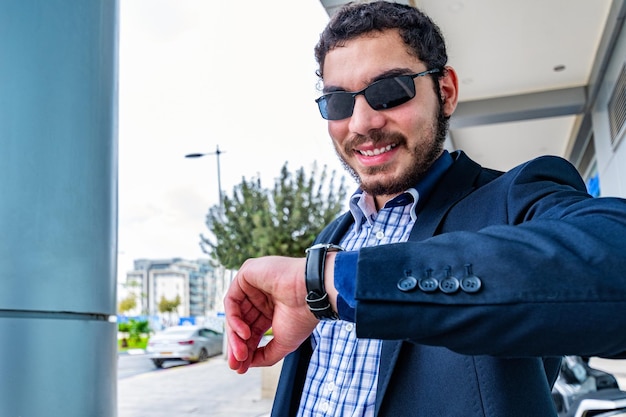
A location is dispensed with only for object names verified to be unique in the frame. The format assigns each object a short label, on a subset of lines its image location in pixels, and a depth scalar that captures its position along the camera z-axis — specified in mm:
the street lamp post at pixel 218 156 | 22652
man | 641
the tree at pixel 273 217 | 18062
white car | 18109
